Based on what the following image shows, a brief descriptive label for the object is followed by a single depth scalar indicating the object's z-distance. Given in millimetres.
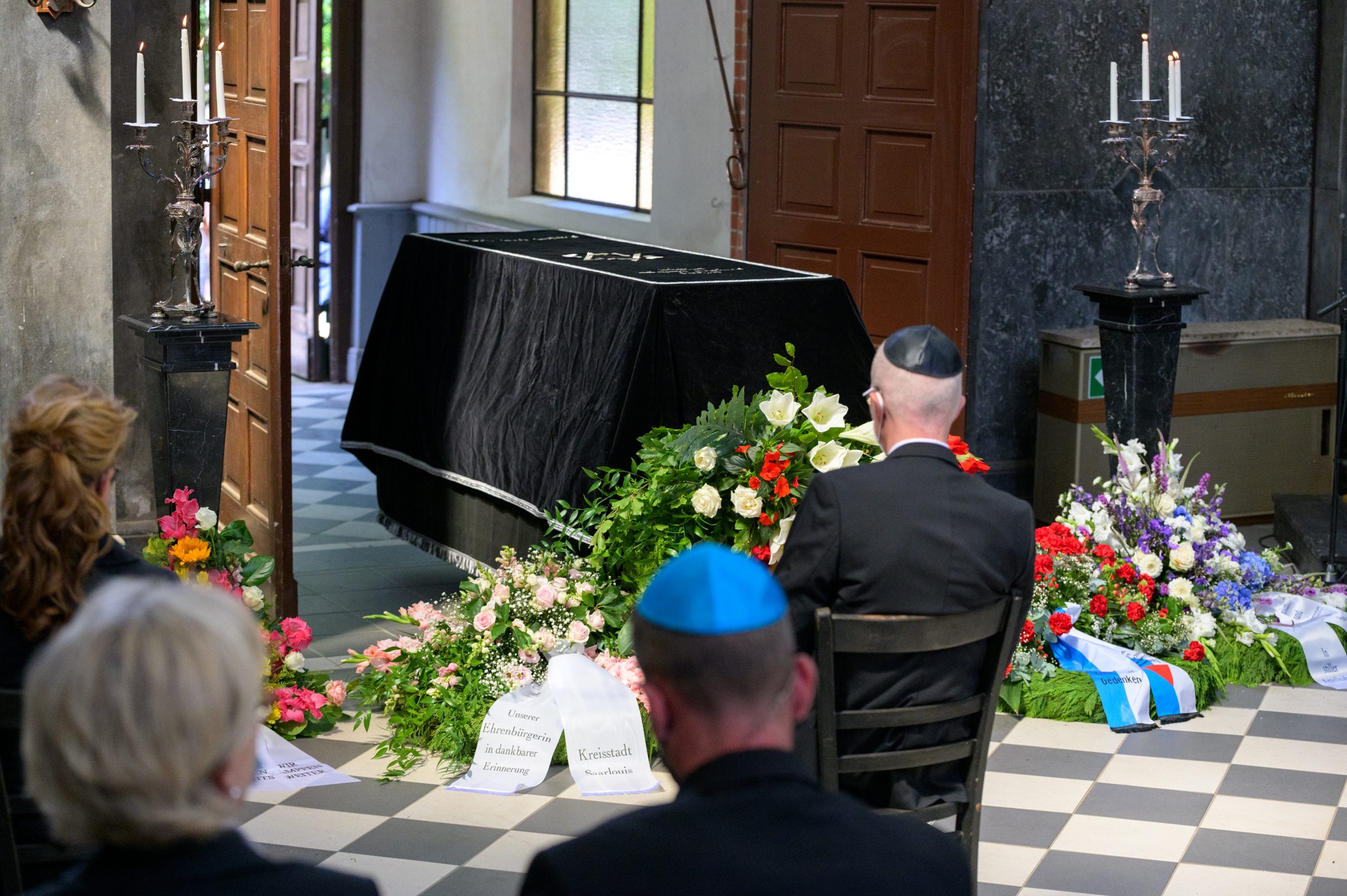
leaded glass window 9430
